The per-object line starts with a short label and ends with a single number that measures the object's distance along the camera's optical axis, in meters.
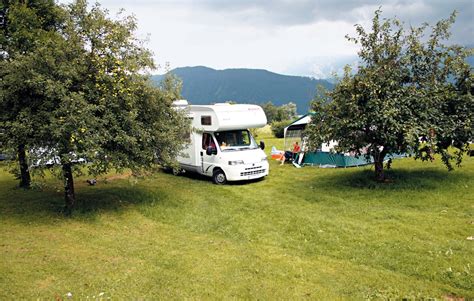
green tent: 17.66
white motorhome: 14.05
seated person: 19.75
